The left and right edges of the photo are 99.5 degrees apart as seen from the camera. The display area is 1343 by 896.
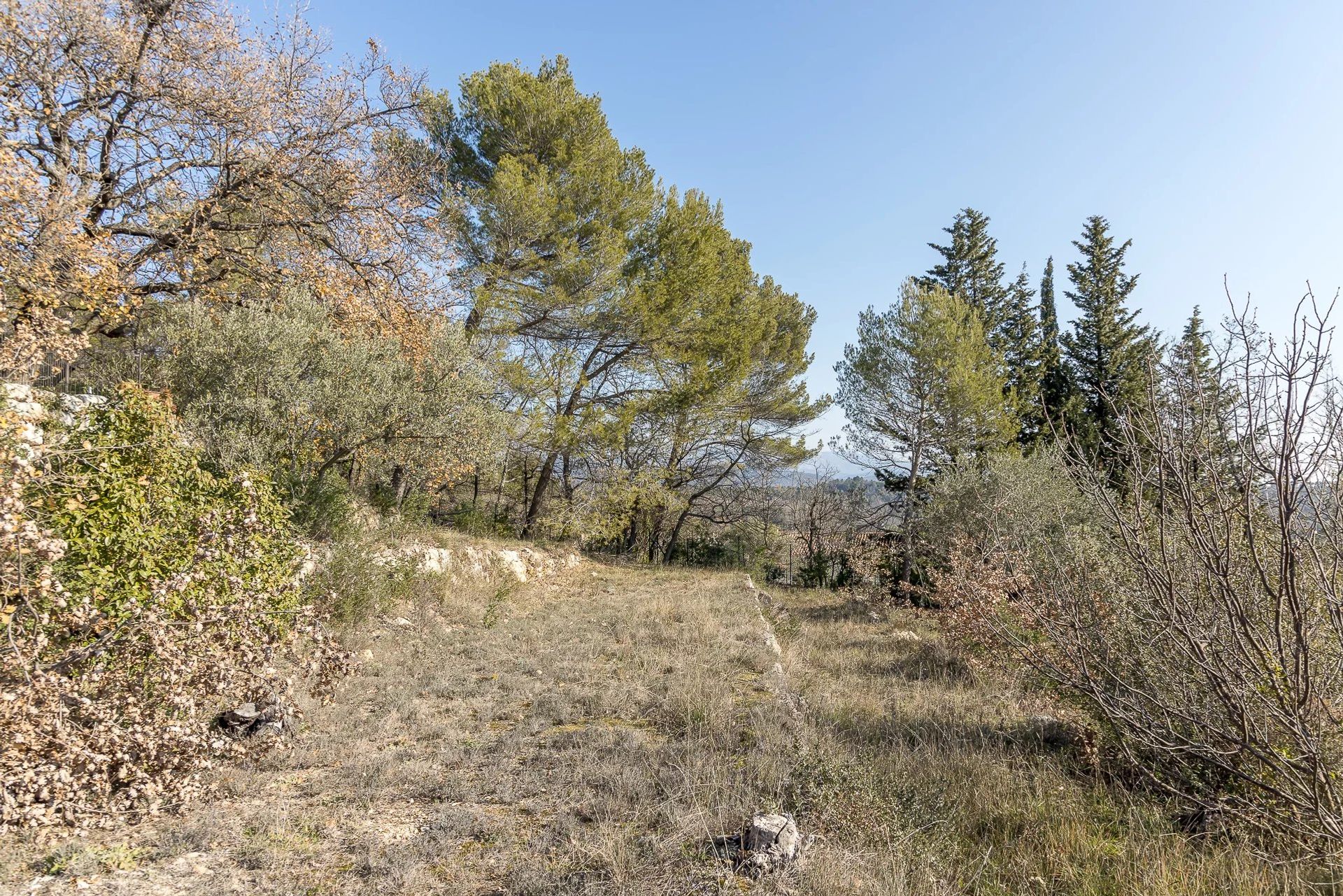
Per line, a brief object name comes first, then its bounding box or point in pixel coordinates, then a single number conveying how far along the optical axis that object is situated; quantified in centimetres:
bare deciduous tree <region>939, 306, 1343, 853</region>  242
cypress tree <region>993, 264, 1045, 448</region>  2011
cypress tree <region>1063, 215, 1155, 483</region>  2069
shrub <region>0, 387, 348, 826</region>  273
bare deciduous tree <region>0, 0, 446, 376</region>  626
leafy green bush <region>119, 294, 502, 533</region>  690
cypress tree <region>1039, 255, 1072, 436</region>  2134
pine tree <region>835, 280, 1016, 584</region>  1590
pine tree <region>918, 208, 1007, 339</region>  2236
